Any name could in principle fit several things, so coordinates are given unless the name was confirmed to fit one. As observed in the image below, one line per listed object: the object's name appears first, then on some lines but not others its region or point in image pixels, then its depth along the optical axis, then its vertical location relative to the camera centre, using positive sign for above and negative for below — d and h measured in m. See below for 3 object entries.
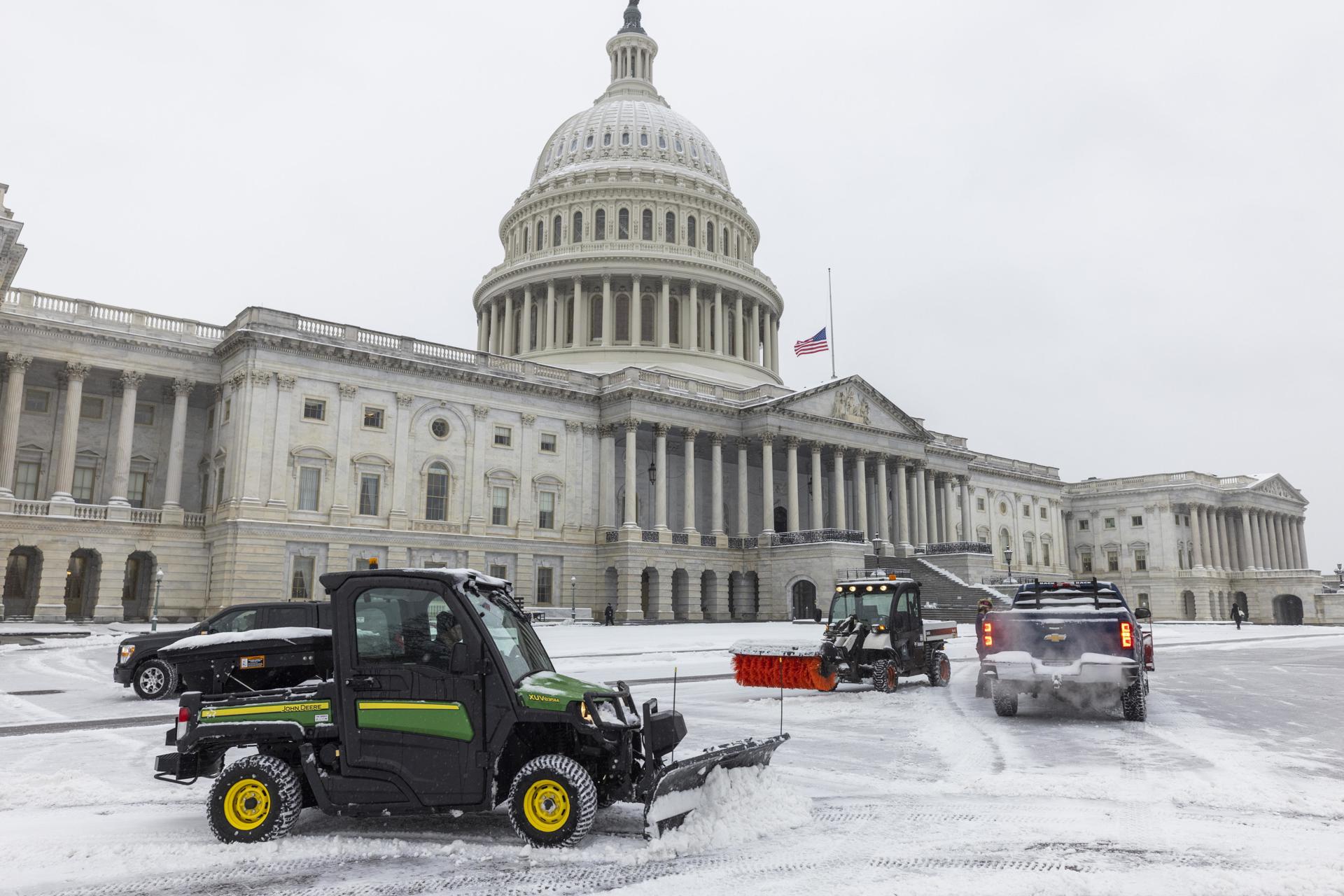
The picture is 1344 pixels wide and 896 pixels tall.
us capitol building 44.69 +9.18
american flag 65.56 +17.99
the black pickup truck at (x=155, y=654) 16.83 -0.91
